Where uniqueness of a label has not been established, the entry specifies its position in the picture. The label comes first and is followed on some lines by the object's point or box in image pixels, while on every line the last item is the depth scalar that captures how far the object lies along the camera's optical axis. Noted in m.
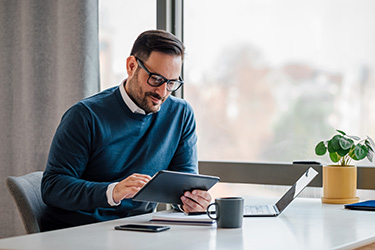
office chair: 2.11
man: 2.02
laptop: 2.02
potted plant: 2.36
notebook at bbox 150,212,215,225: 1.82
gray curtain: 2.94
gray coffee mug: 1.74
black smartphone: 1.67
